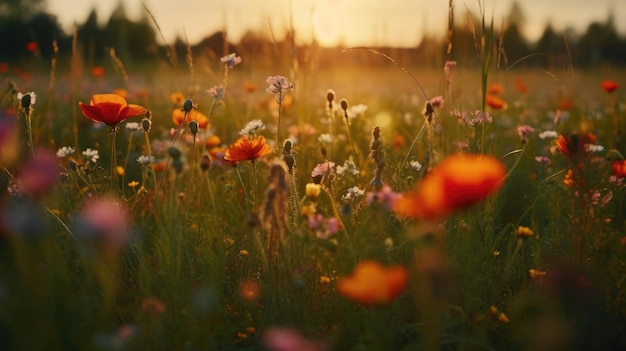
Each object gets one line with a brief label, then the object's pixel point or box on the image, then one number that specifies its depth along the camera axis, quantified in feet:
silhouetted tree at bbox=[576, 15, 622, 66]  86.26
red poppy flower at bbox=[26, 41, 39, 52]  14.60
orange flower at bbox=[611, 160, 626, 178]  5.98
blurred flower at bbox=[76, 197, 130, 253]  3.23
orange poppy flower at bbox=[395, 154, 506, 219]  3.62
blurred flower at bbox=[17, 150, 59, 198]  3.51
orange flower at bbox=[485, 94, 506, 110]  10.27
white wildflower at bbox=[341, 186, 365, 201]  6.04
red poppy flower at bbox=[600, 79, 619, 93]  12.73
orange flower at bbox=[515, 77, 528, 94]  16.29
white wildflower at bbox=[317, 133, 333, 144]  8.18
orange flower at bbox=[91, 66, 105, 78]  18.42
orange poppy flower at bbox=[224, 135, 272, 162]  5.69
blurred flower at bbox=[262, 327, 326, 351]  2.98
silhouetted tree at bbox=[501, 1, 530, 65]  85.19
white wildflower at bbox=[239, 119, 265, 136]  6.57
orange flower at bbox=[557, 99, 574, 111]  13.92
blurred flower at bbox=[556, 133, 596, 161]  5.16
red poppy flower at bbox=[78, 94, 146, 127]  5.81
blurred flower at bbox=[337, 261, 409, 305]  3.47
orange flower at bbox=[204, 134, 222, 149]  9.03
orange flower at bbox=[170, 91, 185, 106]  10.54
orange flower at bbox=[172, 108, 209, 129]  7.76
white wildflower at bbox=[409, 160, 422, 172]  7.19
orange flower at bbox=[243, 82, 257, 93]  13.30
